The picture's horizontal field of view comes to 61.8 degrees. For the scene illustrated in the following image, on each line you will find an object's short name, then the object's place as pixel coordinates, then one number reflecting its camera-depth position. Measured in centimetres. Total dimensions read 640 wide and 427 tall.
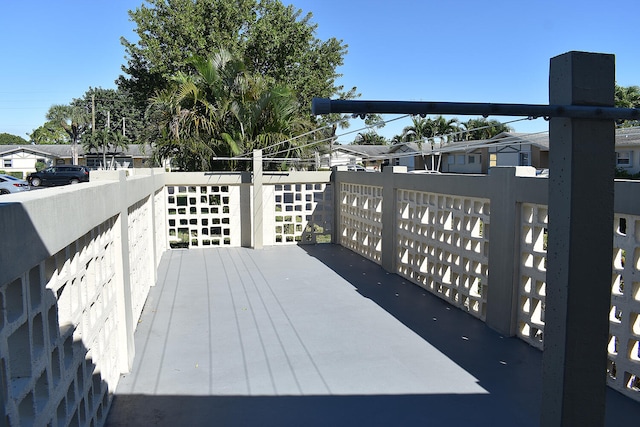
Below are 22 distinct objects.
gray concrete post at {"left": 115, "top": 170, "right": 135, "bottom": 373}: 447
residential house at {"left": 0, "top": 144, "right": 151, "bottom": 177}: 3853
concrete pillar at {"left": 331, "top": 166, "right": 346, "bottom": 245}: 1217
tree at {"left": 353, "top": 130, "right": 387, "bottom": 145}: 5247
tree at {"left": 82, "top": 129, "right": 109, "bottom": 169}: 3506
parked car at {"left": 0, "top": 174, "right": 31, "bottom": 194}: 1703
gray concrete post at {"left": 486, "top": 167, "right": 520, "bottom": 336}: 561
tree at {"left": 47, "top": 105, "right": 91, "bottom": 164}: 3444
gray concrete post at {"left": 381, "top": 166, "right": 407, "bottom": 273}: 883
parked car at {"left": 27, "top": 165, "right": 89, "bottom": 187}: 2578
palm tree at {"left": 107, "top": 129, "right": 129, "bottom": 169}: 3606
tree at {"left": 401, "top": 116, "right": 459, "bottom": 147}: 3492
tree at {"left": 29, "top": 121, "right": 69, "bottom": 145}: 5175
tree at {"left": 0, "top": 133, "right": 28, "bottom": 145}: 6198
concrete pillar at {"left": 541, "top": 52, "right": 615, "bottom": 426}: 201
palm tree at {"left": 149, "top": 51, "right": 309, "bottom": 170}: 1254
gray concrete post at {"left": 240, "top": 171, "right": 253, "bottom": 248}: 1205
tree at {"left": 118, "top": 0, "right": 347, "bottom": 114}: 1853
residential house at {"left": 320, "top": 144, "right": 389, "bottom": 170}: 4472
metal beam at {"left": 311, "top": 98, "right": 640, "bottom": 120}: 192
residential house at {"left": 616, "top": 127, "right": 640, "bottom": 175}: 2122
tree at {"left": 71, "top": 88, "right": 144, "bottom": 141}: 4647
